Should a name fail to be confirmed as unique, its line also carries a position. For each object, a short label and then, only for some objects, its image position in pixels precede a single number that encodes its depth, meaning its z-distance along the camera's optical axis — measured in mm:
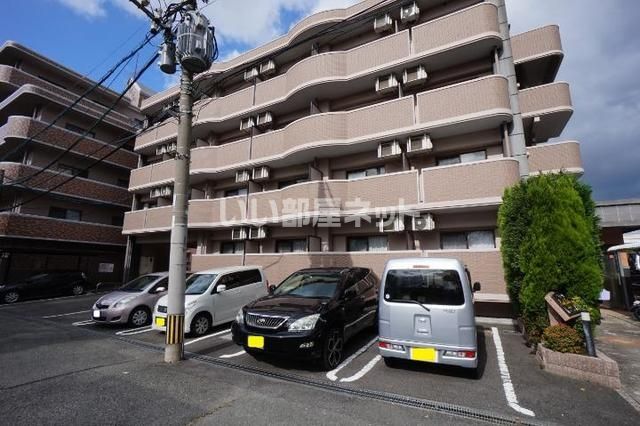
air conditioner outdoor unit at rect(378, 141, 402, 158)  10159
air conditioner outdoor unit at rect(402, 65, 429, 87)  10336
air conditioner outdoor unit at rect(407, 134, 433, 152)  9703
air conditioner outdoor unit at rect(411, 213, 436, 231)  9320
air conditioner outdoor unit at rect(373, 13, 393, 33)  11361
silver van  4688
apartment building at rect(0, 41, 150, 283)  16156
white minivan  7695
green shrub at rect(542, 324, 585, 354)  4902
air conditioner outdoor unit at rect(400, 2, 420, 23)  10867
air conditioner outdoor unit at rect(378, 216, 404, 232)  9664
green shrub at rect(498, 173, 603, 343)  5363
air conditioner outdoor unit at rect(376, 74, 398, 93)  10734
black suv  4949
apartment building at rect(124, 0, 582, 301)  9211
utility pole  5742
